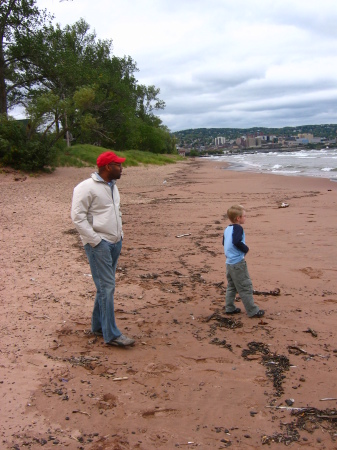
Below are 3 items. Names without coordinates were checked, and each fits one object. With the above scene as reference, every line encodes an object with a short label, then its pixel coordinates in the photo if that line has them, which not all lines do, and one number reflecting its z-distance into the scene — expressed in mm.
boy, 5156
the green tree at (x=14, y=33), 24438
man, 4121
